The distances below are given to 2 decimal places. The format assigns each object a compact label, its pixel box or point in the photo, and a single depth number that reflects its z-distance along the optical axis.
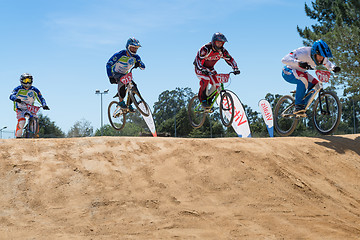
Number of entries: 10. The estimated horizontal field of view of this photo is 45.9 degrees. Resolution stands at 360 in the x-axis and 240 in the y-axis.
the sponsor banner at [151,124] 16.41
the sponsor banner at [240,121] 16.31
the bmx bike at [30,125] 14.27
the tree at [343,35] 29.22
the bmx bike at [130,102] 13.69
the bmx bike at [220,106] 12.38
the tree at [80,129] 62.51
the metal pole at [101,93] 45.75
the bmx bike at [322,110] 11.38
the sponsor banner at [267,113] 16.39
